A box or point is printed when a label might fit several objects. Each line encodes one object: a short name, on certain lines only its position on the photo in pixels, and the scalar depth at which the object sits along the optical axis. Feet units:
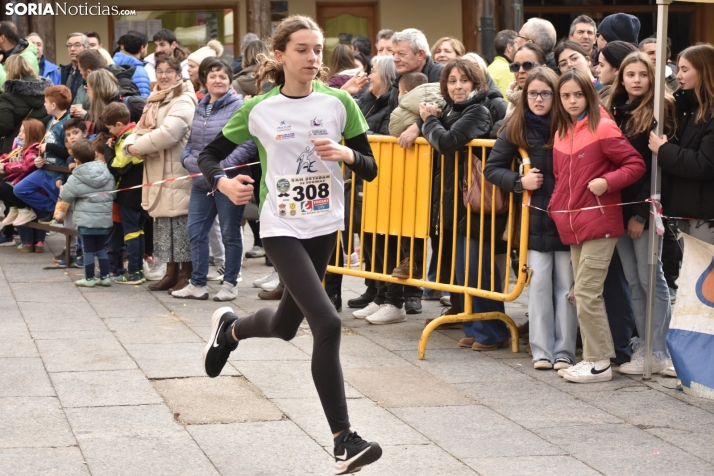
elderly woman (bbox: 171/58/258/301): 56.17
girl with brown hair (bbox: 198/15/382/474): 29.44
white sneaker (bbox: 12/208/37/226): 72.24
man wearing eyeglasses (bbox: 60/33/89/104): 79.34
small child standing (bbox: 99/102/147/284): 61.24
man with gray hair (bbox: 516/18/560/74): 54.82
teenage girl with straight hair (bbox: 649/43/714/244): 38.56
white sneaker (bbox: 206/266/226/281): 63.55
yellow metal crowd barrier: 44.23
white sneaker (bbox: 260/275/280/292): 60.08
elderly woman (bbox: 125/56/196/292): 58.63
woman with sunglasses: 47.39
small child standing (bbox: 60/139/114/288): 60.37
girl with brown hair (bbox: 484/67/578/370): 42.01
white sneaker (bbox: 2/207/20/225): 72.67
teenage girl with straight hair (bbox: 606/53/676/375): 40.61
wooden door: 124.60
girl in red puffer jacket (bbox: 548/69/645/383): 39.86
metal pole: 39.21
